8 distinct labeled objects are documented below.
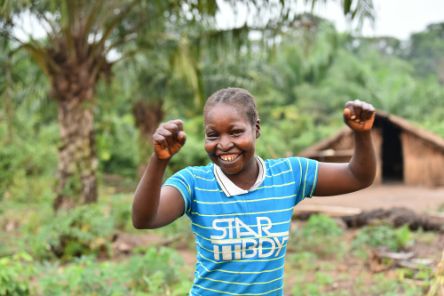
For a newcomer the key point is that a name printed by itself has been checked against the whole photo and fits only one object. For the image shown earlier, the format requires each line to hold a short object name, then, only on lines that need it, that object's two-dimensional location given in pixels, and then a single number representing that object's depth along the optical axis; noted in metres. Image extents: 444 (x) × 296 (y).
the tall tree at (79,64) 7.36
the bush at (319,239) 7.11
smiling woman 1.75
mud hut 15.99
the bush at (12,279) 3.64
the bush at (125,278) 4.17
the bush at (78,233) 6.63
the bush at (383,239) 6.91
